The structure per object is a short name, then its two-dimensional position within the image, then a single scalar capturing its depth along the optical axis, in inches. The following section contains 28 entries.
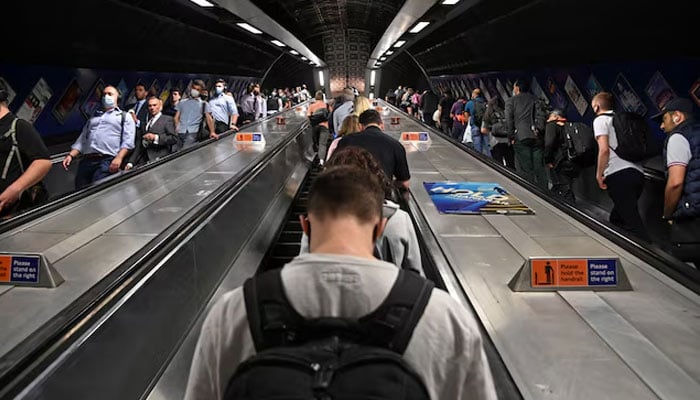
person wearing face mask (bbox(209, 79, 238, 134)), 397.4
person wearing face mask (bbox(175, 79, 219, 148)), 346.0
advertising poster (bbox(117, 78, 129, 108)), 437.4
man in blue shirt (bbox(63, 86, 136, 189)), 221.3
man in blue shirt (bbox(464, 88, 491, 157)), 410.9
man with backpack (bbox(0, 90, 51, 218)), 152.6
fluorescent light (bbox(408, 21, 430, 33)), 422.5
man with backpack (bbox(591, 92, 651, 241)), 194.1
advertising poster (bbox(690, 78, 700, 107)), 234.8
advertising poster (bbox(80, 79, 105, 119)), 397.1
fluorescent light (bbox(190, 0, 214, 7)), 286.2
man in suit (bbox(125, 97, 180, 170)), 282.7
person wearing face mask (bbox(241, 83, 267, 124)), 597.0
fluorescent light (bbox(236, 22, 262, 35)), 393.3
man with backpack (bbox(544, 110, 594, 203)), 259.4
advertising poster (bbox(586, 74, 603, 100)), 332.3
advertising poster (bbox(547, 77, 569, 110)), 385.7
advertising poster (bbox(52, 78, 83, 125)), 366.3
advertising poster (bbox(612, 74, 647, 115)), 289.0
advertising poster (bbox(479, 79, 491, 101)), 596.0
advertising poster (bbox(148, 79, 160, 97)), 503.2
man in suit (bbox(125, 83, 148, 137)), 309.0
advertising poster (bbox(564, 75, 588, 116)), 355.6
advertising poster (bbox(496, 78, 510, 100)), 526.4
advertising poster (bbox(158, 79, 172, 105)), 530.0
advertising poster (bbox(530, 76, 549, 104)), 417.7
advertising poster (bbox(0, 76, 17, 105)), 298.7
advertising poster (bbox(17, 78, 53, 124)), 330.3
